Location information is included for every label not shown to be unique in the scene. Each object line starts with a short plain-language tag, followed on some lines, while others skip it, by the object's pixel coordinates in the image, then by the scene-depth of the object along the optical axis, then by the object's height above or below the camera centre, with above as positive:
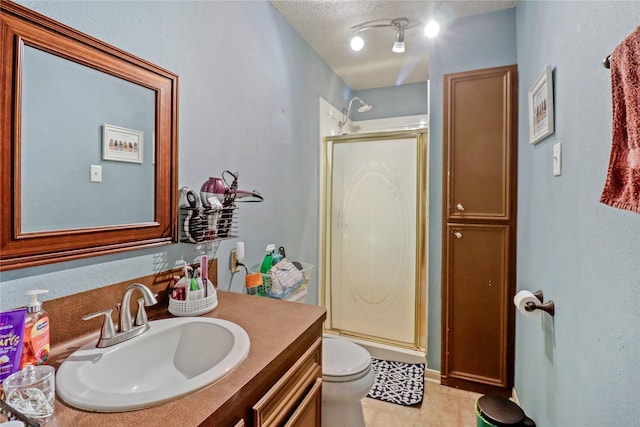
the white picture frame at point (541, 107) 1.26 +0.47
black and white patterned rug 1.98 -1.13
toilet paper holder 1.21 -0.36
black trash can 1.33 -0.86
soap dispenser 0.75 -0.30
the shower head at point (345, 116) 2.84 +0.93
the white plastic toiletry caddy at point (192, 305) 1.12 -0.33
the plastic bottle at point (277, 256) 1.82 -0.25
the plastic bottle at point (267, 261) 1.76 -0.27
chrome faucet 0.88 -0.32
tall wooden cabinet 1.96 -0.09
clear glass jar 0.61 -0.36
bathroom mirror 0.81 +0.20
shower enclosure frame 2.36 -0.05
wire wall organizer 1.27 -0.05
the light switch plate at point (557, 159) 1.17 +0.21
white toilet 1.48 -0.81
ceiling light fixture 2.07 +1.24
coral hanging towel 0.57 +0.16
